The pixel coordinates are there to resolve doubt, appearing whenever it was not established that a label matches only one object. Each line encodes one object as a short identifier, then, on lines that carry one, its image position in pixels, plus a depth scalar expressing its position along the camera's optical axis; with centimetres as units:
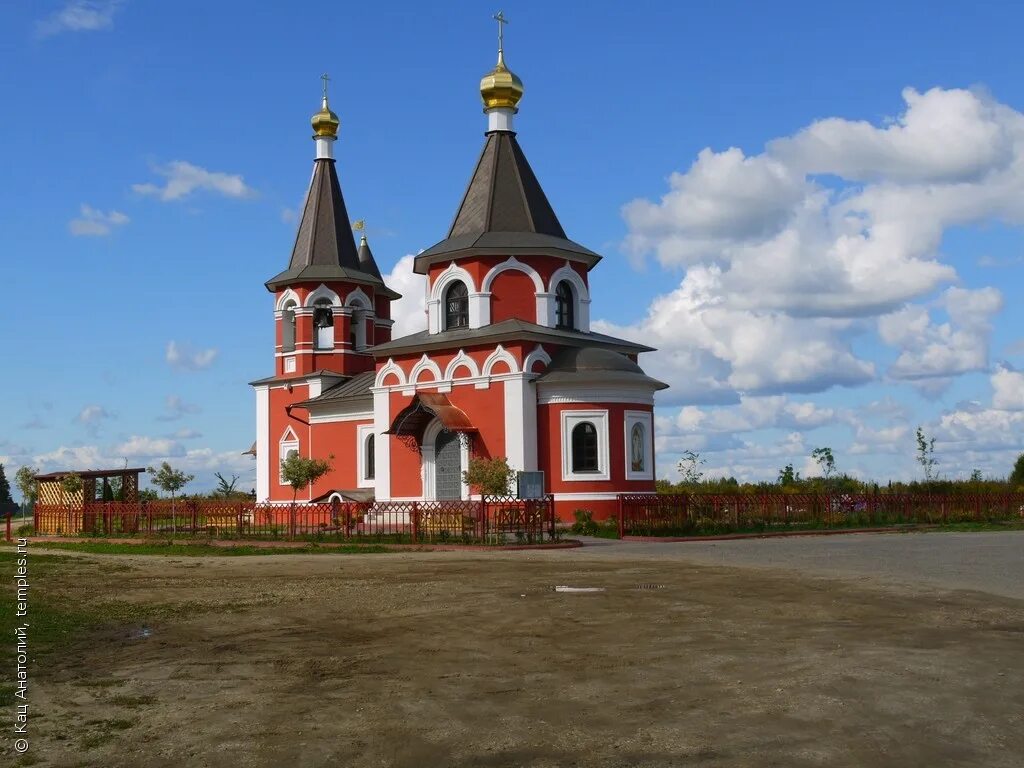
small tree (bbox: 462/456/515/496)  2402
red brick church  2659
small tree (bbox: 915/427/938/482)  3888
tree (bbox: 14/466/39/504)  3906
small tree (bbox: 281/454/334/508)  2895
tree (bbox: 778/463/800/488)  4083
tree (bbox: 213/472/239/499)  3712
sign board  2184
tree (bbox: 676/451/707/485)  3728
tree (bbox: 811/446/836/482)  4066
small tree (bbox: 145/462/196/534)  4034
